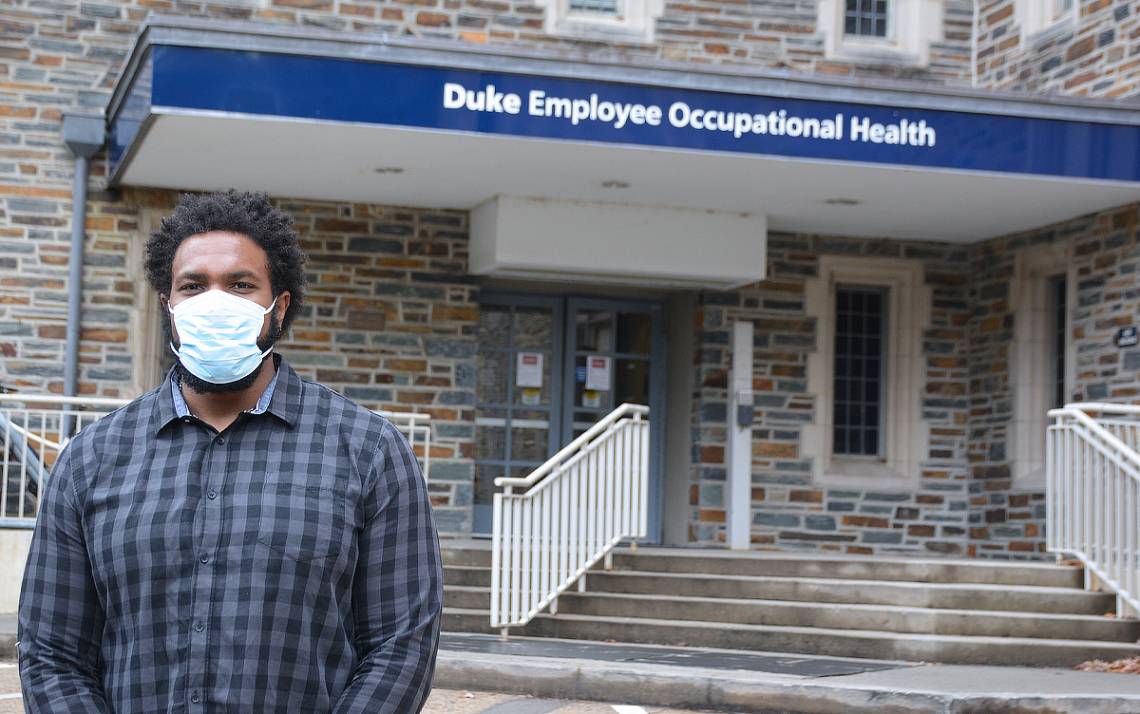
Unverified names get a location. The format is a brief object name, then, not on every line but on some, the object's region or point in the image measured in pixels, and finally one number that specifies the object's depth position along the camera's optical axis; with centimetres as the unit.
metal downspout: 1171
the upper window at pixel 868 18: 1388
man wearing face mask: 233
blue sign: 953
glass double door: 1318
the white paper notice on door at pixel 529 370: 1330
